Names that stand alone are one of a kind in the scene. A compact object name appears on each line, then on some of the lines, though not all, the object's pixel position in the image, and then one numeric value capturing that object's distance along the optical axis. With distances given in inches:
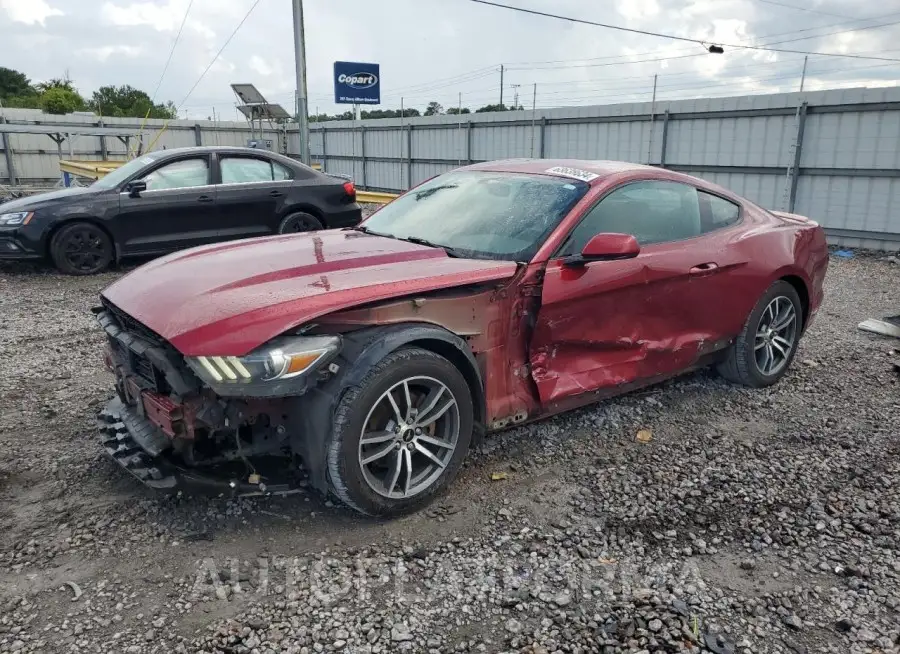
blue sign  818.2
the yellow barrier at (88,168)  510.9
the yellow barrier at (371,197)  609.8
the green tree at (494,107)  1191.3
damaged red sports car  113.1
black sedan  320.8
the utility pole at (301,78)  536.7
